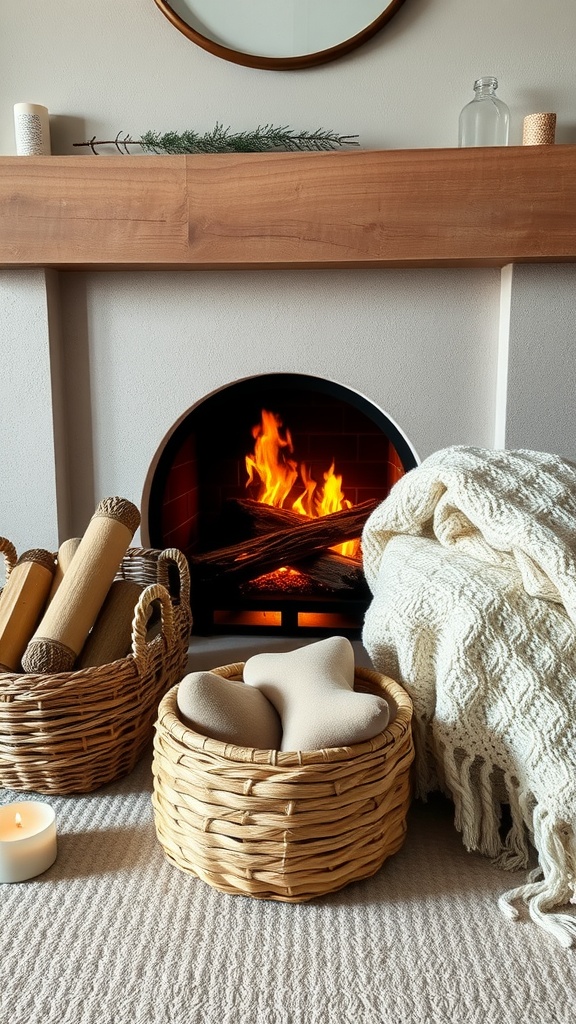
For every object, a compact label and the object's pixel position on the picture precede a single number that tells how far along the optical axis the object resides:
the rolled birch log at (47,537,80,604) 1.59
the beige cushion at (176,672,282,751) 1.15
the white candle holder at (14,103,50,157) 1.83
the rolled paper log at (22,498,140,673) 1.36
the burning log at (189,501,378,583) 2.18
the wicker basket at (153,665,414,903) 1.05
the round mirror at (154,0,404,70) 1.83
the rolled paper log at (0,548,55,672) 1.42
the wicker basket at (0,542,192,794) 1.27
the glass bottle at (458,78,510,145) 1.77
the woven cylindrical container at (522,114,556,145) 1.74
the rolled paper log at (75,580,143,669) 1.44
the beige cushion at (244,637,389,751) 1.10
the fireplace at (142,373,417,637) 2.18
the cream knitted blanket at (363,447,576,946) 1.12
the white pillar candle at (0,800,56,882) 1.14
